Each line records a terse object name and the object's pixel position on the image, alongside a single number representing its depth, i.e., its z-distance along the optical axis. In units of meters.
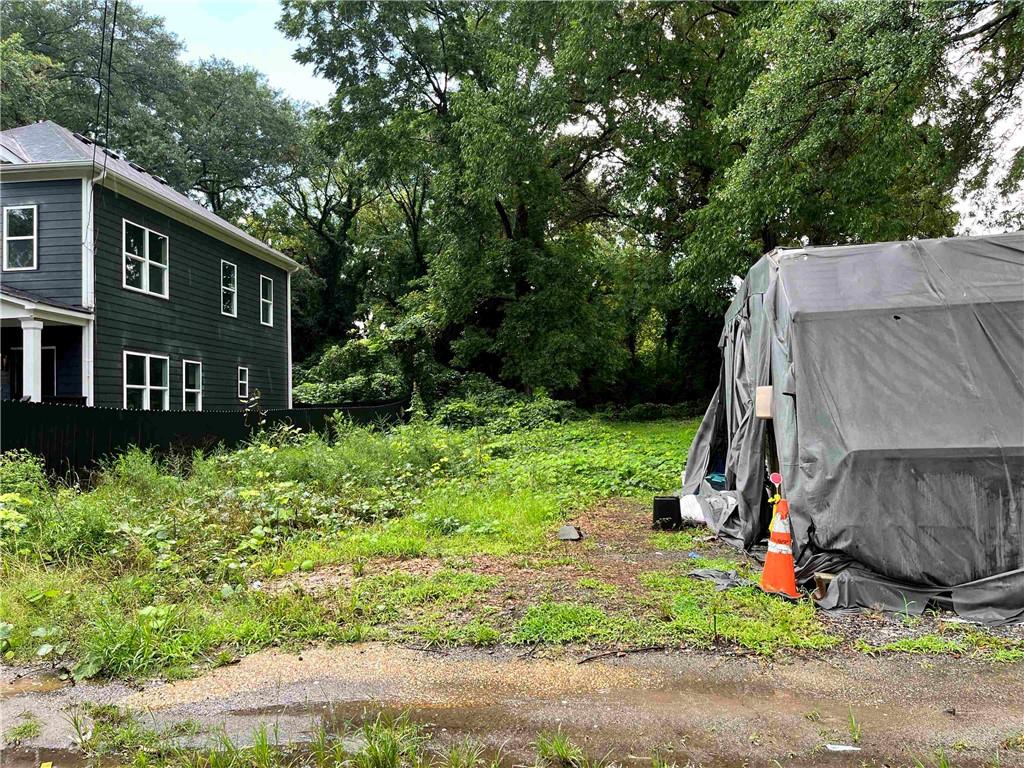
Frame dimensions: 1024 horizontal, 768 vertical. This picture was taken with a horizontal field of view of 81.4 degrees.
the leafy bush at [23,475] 5.86
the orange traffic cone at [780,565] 4.06
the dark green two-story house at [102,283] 10.95
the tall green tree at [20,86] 17.30
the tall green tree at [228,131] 25.61
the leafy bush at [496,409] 15.54
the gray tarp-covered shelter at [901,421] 3.96
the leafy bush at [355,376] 19.02
